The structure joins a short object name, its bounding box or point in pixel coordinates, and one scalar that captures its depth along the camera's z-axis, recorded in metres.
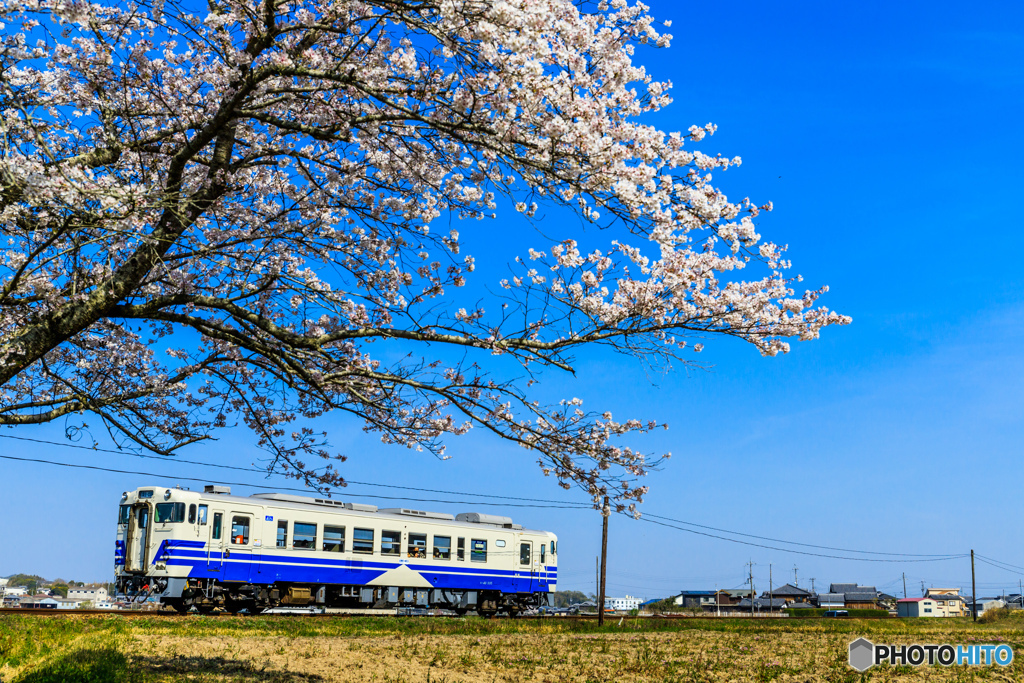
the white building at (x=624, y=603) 91.99
